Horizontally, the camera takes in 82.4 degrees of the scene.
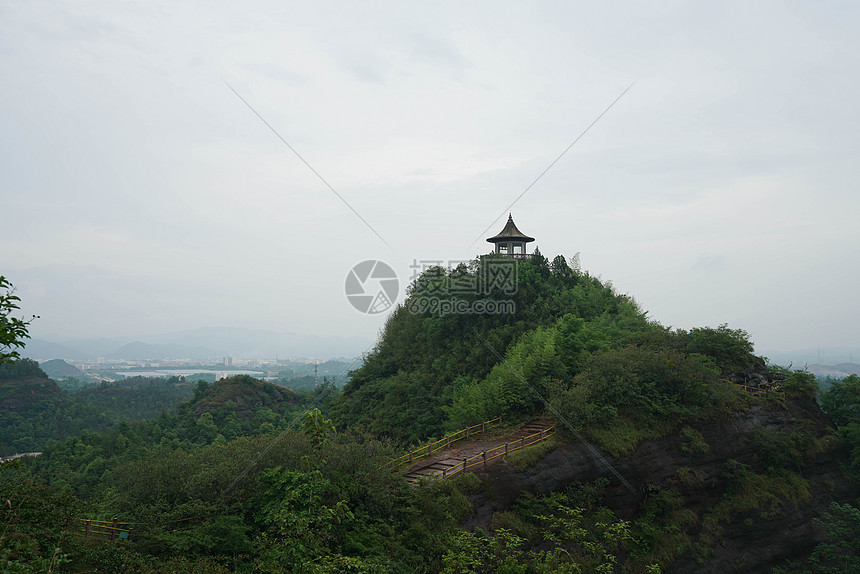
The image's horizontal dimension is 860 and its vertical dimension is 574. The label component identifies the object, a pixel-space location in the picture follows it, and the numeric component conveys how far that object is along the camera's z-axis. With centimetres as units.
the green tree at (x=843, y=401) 3025
